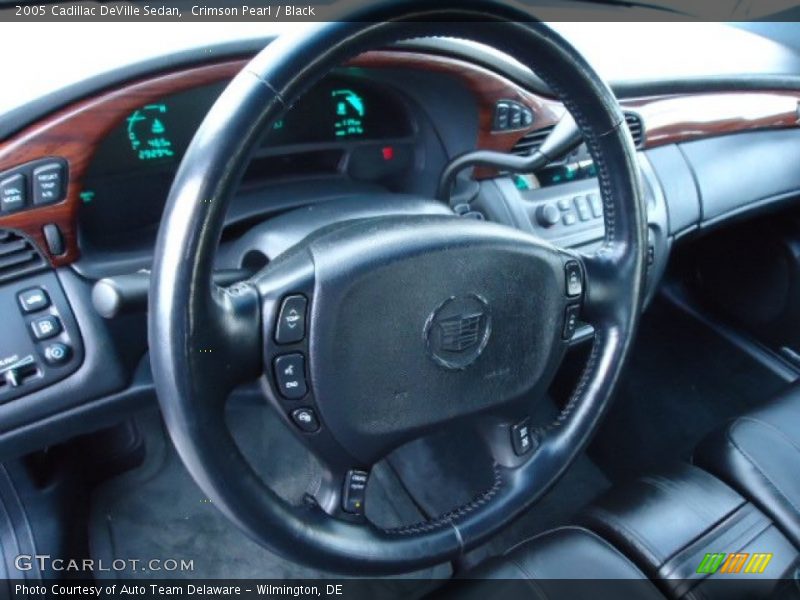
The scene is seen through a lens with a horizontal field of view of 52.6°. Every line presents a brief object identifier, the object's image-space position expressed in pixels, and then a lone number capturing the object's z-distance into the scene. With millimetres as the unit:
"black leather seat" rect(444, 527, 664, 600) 1131
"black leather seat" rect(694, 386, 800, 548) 1296
